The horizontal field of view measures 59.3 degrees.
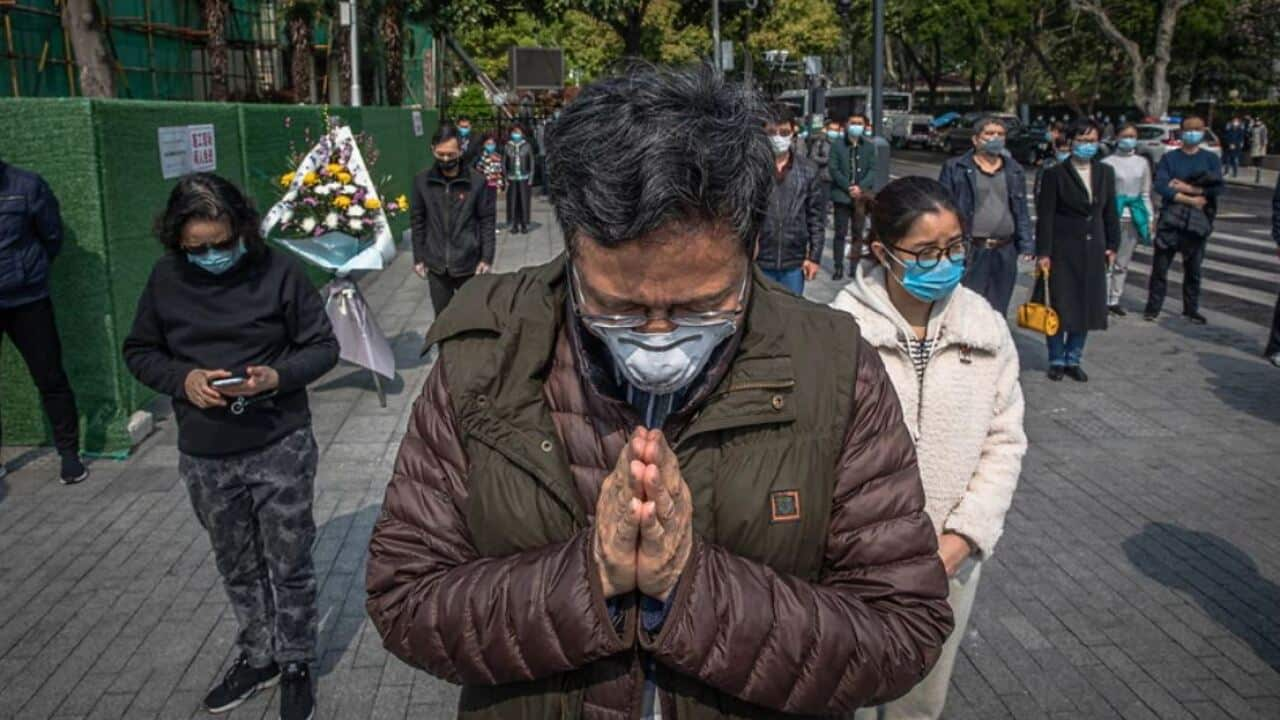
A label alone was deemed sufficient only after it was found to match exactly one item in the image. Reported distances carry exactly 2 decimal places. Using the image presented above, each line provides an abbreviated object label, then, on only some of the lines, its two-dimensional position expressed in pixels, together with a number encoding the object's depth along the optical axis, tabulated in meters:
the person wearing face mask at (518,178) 18.34
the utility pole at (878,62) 12.10
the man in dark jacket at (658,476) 1.65
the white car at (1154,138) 30.48
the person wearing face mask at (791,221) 8.25
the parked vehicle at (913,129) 52.34
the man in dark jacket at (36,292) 6.18
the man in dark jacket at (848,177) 13.33
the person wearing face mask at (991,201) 7.67
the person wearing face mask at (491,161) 18.89
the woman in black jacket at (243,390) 3.78
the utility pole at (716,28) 25.19
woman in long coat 8.26
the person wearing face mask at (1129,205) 10.95
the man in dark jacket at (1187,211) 10.59
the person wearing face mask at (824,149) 15.05
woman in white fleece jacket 3.07
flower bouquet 8.11
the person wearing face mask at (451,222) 8.52
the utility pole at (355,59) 20.16
